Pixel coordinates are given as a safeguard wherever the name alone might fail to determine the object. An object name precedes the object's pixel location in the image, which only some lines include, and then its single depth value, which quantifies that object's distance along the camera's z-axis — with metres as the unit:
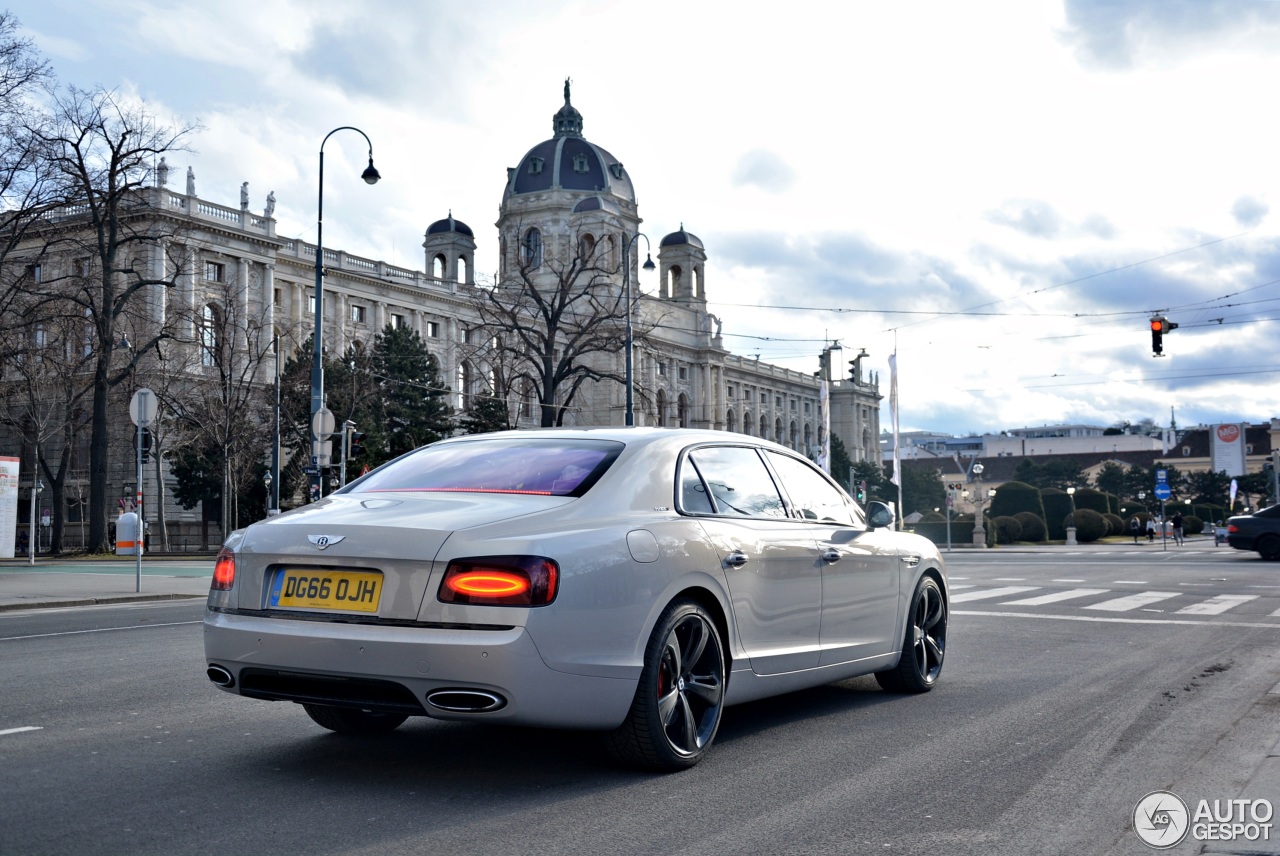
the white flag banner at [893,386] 53.22
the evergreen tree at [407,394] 64.44
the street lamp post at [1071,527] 56.38
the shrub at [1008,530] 58.69
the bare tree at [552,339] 45.59
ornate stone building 65.19
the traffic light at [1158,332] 29.19
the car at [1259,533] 31.86
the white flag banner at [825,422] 55.31
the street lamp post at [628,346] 42.40
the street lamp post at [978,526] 55.25
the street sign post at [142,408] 19.36
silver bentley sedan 4.70
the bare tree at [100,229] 35.16
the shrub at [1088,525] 60.38
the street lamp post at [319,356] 29.57
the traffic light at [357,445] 29.97
